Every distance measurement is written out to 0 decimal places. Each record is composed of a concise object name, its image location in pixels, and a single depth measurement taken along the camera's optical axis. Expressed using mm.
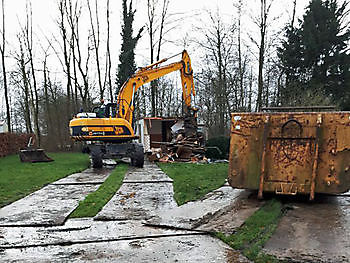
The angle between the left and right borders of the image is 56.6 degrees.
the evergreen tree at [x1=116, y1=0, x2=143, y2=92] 26312
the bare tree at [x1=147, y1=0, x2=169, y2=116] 26438
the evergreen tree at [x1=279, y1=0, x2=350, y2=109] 22203
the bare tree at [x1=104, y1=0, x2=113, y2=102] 26998
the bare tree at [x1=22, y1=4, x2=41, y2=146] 26969
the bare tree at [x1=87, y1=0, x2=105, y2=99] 26953
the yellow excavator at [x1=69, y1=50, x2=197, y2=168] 13336
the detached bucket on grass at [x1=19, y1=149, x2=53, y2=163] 16484
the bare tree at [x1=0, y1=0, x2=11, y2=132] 26116
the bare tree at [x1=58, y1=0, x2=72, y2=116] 26297
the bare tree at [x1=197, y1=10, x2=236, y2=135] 24188
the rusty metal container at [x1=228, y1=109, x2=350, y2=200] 5371
